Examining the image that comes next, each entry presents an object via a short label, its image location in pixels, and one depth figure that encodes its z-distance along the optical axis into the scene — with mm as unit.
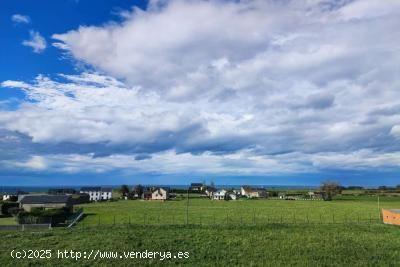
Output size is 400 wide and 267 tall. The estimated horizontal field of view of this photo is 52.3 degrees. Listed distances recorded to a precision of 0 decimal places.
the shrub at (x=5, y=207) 77188
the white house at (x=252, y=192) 169600
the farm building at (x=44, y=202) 83000
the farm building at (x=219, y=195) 153238
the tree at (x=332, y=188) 165375
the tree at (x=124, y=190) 164650
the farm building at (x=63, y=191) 170375
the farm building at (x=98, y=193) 164000
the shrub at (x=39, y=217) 57281
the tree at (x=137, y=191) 162200
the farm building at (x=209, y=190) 176500
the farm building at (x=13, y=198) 114312
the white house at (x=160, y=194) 143400
